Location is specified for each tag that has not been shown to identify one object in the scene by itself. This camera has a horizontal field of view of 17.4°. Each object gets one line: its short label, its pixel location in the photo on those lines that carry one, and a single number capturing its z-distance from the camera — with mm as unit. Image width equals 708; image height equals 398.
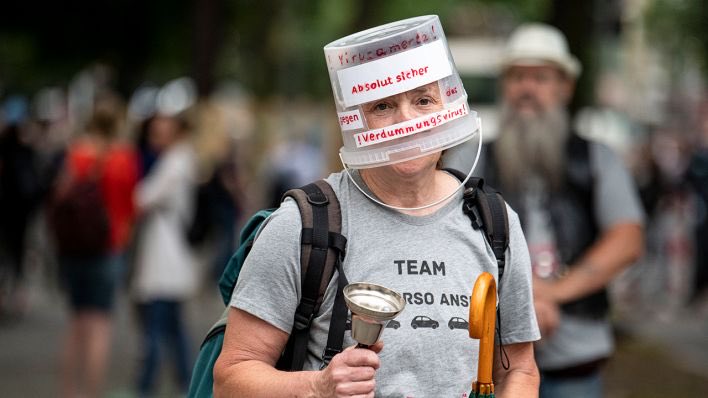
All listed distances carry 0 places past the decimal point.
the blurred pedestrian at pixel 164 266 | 14978
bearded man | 8031
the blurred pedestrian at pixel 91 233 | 14359
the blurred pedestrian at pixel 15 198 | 22650
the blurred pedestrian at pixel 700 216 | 26851
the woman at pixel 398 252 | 4795
